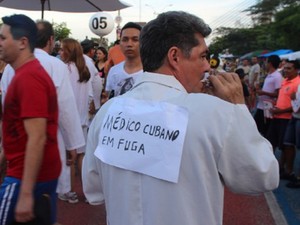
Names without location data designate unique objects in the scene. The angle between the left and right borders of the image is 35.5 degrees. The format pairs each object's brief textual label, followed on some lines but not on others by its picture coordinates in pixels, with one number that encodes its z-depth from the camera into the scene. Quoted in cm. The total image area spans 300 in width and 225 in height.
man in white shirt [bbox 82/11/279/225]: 158
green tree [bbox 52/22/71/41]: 3302
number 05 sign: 1123
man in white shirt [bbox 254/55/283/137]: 761
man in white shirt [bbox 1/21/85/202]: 411
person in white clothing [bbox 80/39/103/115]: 623
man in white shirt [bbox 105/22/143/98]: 458
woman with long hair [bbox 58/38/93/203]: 562
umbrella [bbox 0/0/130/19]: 728
